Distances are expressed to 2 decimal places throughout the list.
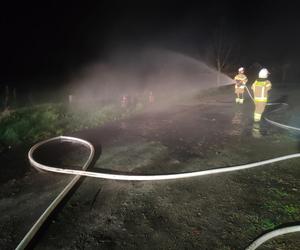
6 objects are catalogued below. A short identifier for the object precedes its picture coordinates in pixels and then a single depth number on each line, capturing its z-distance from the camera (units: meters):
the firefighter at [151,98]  11.32
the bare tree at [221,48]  17.05
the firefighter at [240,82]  9.59
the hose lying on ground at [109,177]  2.59
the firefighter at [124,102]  9.79
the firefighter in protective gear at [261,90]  6.84
